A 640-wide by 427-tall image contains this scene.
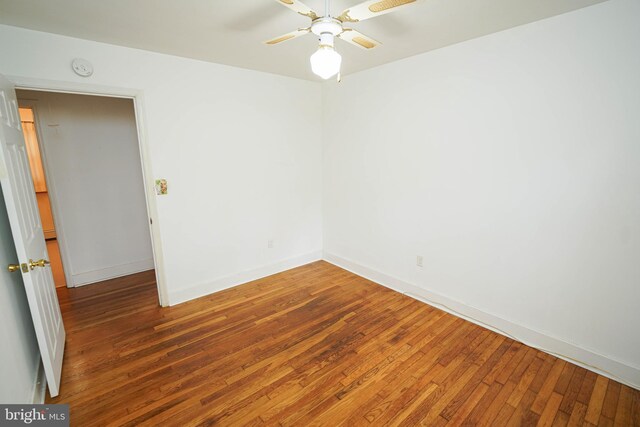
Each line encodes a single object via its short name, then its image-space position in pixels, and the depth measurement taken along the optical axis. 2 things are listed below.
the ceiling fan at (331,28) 1.29
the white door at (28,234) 1.63
